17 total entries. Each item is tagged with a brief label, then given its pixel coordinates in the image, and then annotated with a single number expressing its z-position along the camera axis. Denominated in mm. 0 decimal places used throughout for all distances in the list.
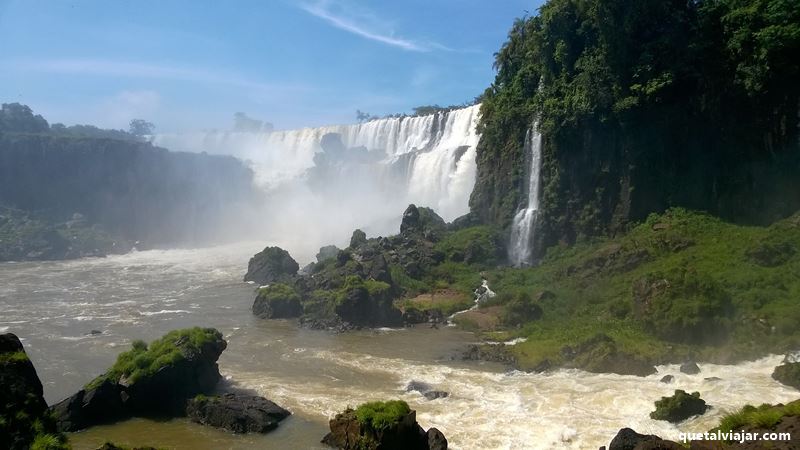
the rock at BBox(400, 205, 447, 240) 44469
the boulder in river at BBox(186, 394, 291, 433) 18625
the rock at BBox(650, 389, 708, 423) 17141
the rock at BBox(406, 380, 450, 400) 20875
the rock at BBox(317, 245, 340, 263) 48634
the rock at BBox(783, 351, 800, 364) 19872
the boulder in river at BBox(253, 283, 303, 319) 35281
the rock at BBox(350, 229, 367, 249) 44681
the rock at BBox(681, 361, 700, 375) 20859
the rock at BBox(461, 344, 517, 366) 25094
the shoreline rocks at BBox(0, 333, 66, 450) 10219
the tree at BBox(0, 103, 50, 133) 95000
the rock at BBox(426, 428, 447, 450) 15652
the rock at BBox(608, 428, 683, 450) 13564
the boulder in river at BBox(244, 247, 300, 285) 45719
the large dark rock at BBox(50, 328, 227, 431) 19453
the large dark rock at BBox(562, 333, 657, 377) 21828
